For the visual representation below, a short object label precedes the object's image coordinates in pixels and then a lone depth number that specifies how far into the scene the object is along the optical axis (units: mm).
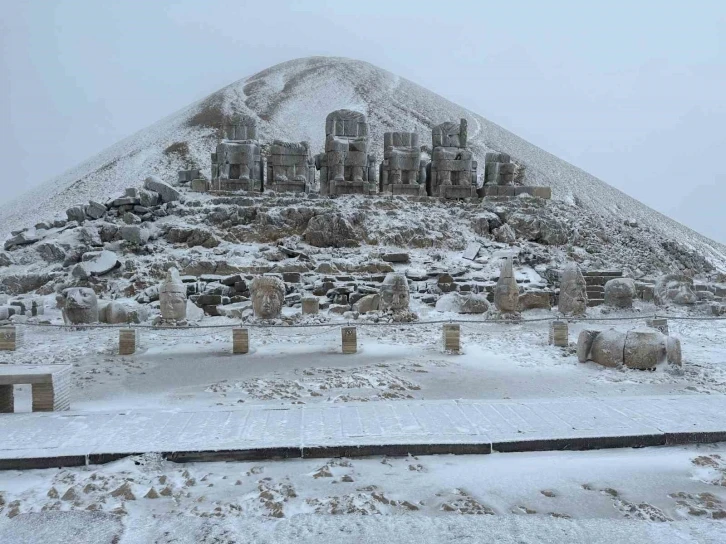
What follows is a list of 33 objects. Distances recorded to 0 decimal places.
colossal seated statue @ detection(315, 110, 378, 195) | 23625
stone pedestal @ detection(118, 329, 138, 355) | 10156
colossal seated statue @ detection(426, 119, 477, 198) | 24406
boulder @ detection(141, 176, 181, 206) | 22062
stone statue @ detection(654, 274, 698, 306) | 15617
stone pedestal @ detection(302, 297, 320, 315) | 13781
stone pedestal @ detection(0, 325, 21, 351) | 10398
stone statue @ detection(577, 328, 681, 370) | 8695
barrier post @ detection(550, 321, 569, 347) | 10625
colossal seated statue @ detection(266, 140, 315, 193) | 23656
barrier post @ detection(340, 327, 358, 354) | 10102
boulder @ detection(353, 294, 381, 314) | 13969
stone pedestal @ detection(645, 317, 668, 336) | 10938
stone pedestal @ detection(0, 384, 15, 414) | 6555
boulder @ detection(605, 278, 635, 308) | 14758
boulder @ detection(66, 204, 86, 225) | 21234
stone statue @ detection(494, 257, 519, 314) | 13328
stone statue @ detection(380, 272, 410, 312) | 13078
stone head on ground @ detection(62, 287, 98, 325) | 12719
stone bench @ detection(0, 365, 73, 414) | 6324
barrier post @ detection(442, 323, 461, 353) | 10180
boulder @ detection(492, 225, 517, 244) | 21297
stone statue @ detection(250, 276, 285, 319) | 12922
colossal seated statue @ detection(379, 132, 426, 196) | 24125
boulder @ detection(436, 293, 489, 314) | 14445
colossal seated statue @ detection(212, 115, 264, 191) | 23094
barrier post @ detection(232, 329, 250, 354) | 10211
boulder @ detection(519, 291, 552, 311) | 14820
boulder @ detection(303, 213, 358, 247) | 20000
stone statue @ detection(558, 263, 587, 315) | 13844
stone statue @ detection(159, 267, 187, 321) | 12570
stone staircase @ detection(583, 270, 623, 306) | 16578
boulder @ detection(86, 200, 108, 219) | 21062
